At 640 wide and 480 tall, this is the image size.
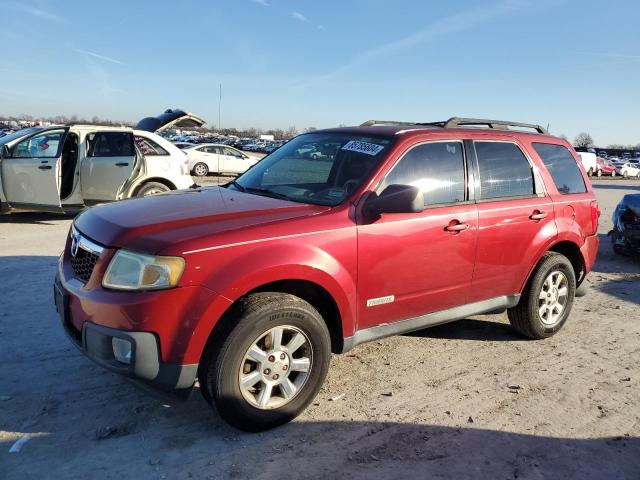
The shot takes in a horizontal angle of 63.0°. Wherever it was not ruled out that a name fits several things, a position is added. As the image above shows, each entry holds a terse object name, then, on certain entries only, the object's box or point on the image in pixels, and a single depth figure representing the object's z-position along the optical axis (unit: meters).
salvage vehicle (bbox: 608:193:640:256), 8.33
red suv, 2.83
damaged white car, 9.09
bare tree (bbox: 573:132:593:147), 136.88
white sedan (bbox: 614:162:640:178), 47.97
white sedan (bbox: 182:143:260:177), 23.34
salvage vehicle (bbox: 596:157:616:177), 45.14
